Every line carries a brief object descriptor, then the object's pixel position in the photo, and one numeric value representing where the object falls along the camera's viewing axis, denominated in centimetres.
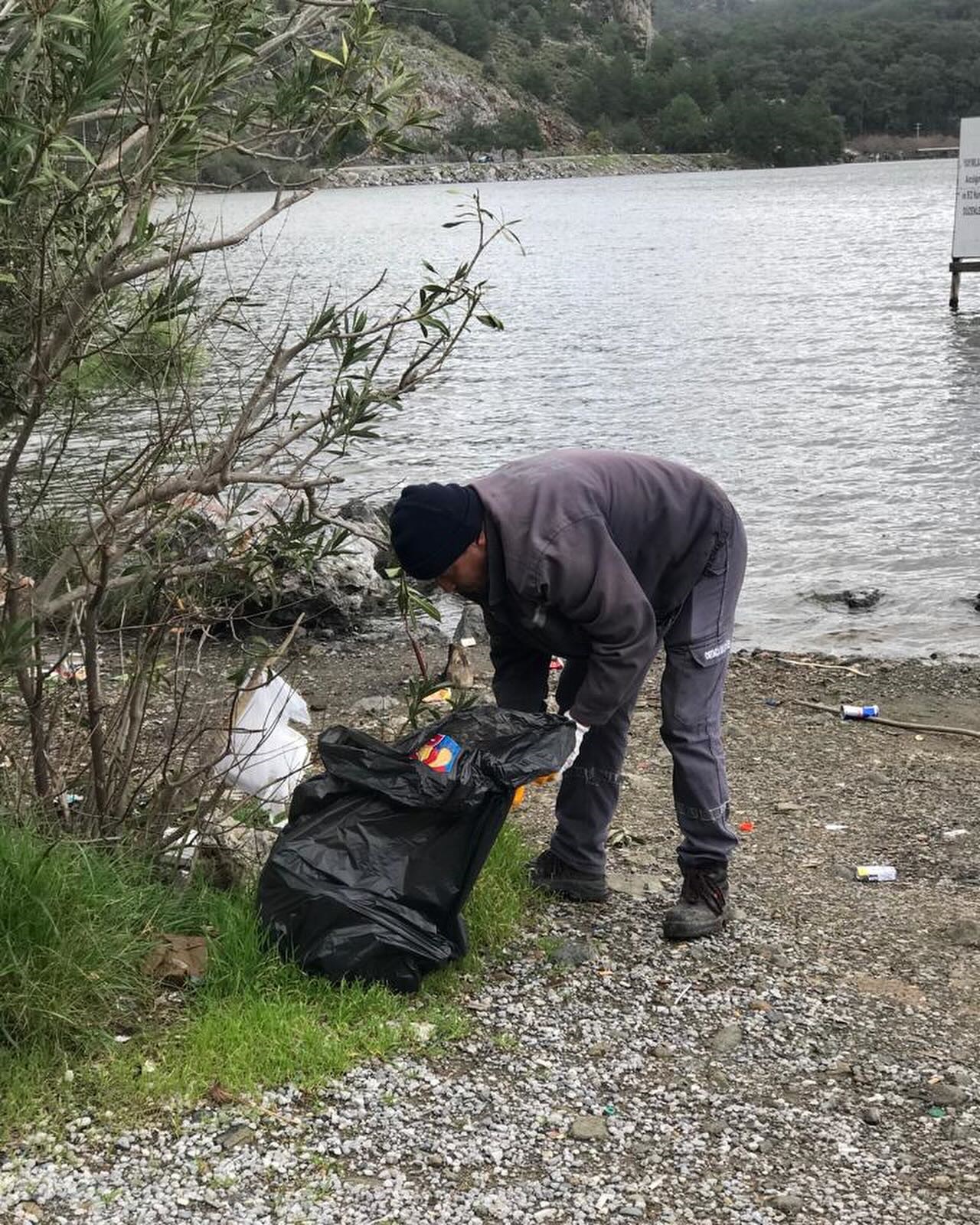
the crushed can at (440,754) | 441
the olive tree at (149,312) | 408
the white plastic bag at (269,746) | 528
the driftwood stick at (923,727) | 794
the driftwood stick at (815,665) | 955
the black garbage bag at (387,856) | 433
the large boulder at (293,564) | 483
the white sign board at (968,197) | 2734
